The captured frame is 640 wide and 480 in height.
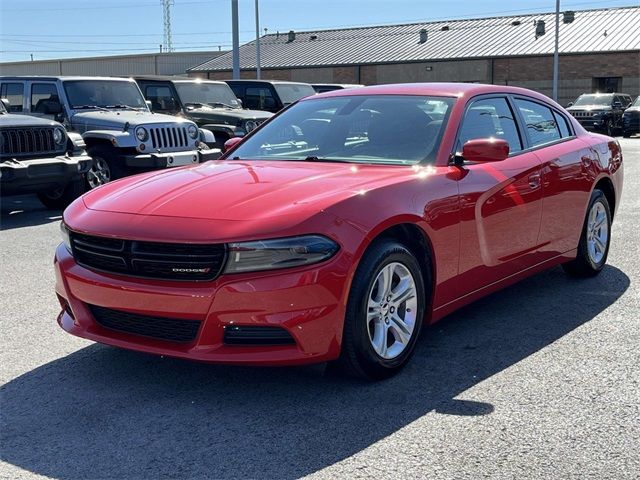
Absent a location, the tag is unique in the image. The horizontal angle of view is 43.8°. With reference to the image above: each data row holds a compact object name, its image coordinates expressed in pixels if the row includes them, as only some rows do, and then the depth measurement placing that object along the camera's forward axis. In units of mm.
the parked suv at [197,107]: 14609
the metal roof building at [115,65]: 57688
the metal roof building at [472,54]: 43688
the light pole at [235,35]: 24594
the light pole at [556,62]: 38344
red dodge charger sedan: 3684
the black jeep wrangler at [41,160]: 9977
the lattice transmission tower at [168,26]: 81375
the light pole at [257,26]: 40844
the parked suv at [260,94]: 18105
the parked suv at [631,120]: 29328
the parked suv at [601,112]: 29828
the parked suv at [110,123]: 12016
